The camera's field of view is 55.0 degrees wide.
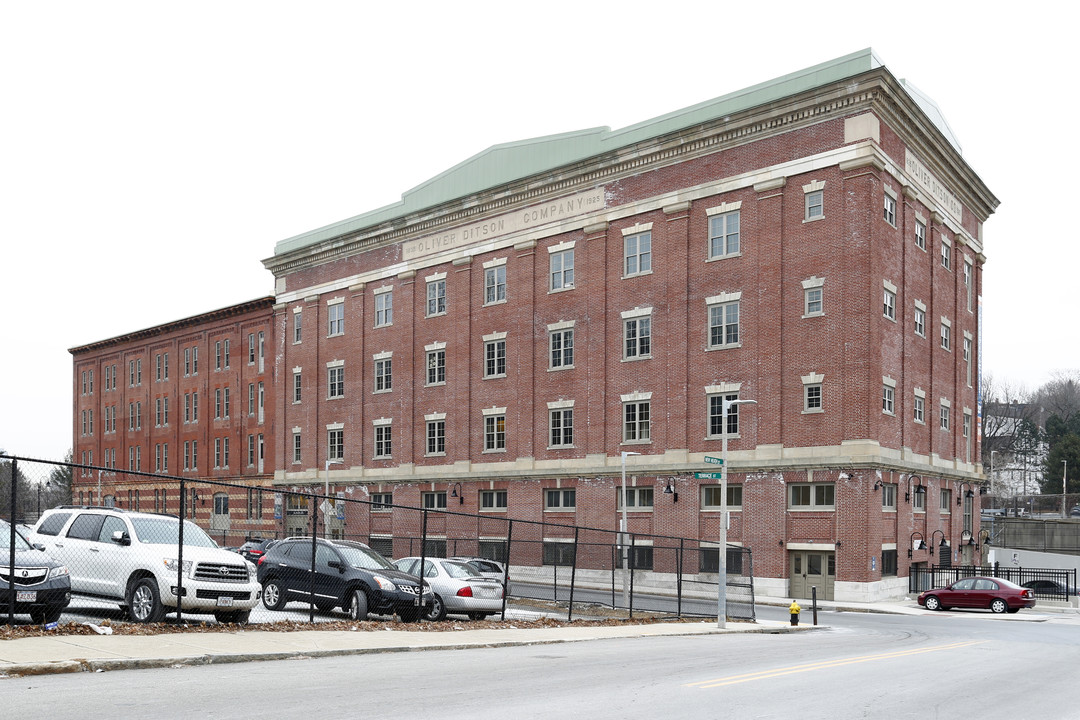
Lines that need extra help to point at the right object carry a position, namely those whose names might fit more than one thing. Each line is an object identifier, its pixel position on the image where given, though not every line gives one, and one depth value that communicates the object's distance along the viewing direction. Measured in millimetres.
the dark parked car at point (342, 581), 22039
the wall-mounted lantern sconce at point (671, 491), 46938
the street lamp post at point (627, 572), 37647
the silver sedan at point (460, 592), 24562
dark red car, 39812
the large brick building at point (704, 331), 42750
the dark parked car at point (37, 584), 15555
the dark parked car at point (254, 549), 28589
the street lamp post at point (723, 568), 28422
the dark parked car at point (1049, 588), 46625
